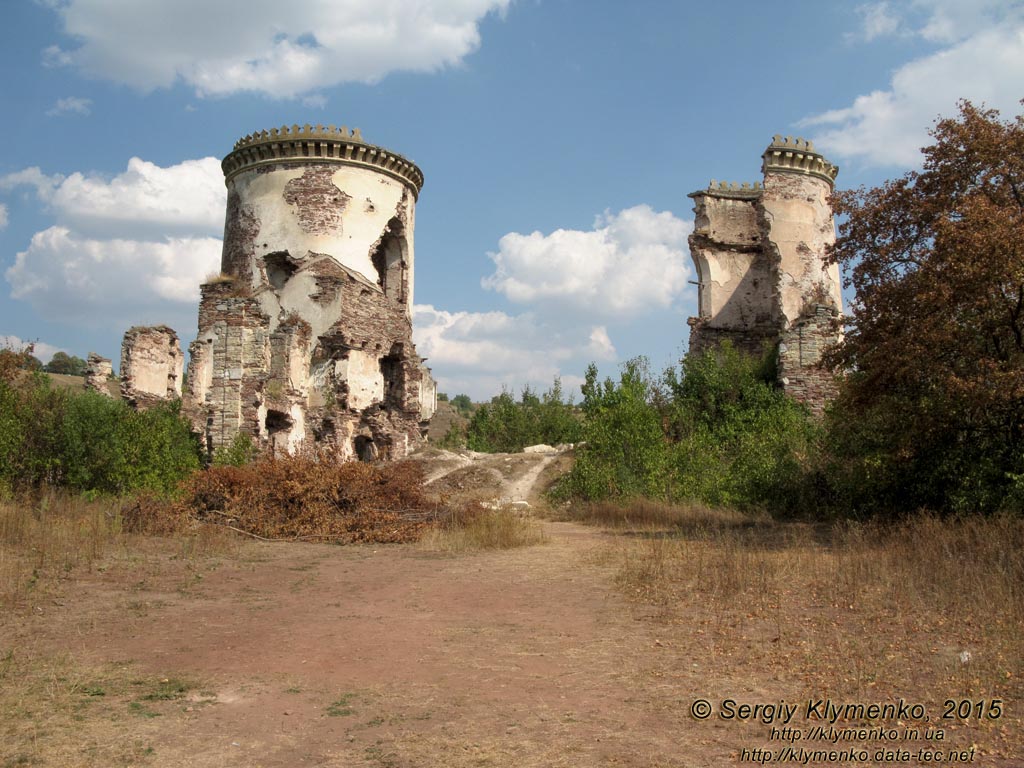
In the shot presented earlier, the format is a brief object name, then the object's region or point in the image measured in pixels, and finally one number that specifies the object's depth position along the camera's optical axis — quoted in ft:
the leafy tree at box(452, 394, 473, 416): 319.68
